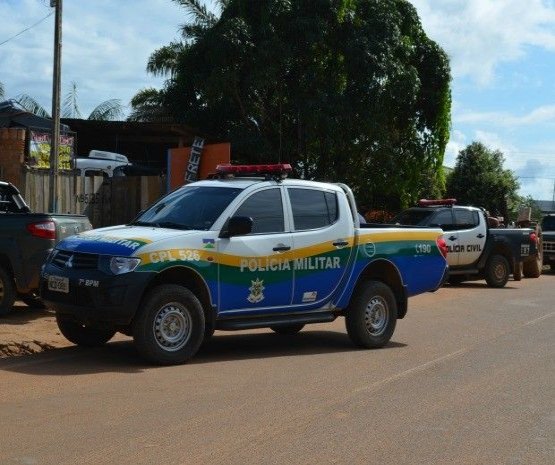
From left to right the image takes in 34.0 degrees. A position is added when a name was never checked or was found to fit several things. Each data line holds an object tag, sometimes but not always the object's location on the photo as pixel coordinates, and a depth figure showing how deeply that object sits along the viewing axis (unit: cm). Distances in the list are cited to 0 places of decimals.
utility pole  1570
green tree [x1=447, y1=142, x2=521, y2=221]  4341
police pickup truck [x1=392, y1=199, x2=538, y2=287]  2080
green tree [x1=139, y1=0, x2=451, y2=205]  2436
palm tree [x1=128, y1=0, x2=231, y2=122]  2645
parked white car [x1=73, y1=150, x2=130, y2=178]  2518
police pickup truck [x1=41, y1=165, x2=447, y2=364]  866
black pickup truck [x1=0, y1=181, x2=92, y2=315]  1148
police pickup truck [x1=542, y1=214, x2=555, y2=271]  2909
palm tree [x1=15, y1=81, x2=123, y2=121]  3441
